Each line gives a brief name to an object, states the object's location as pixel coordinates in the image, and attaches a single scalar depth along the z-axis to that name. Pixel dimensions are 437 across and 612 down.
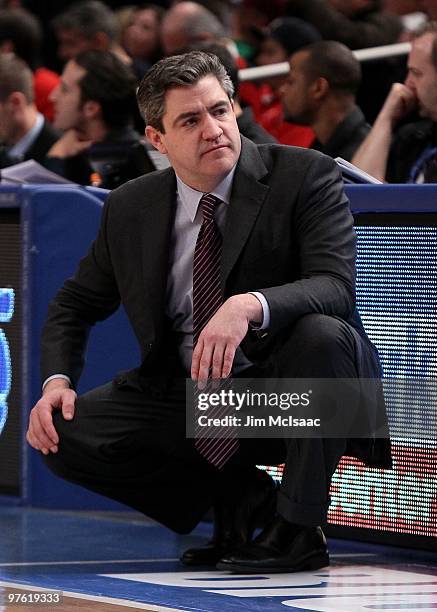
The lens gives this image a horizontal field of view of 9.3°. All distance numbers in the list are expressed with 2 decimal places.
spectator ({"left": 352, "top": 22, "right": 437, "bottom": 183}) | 10.69
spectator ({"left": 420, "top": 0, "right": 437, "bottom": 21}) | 13.52
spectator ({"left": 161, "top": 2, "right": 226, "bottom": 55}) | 15.63
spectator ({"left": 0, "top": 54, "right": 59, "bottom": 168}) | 15.27
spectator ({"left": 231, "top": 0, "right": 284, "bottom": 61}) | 17.59
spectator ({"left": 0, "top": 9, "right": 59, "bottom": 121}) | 18.69
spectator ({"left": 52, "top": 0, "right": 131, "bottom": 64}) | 17.60
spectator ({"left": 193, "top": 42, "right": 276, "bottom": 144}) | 10.92
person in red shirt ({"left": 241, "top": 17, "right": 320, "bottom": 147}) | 14.21
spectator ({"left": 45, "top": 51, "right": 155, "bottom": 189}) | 12.10
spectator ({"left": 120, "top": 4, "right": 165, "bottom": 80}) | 18.31
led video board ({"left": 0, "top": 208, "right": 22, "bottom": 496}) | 9.52
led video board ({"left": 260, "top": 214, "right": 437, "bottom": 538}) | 7.58
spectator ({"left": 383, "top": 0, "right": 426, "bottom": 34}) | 15.68
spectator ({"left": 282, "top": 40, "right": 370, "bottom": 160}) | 12.49
